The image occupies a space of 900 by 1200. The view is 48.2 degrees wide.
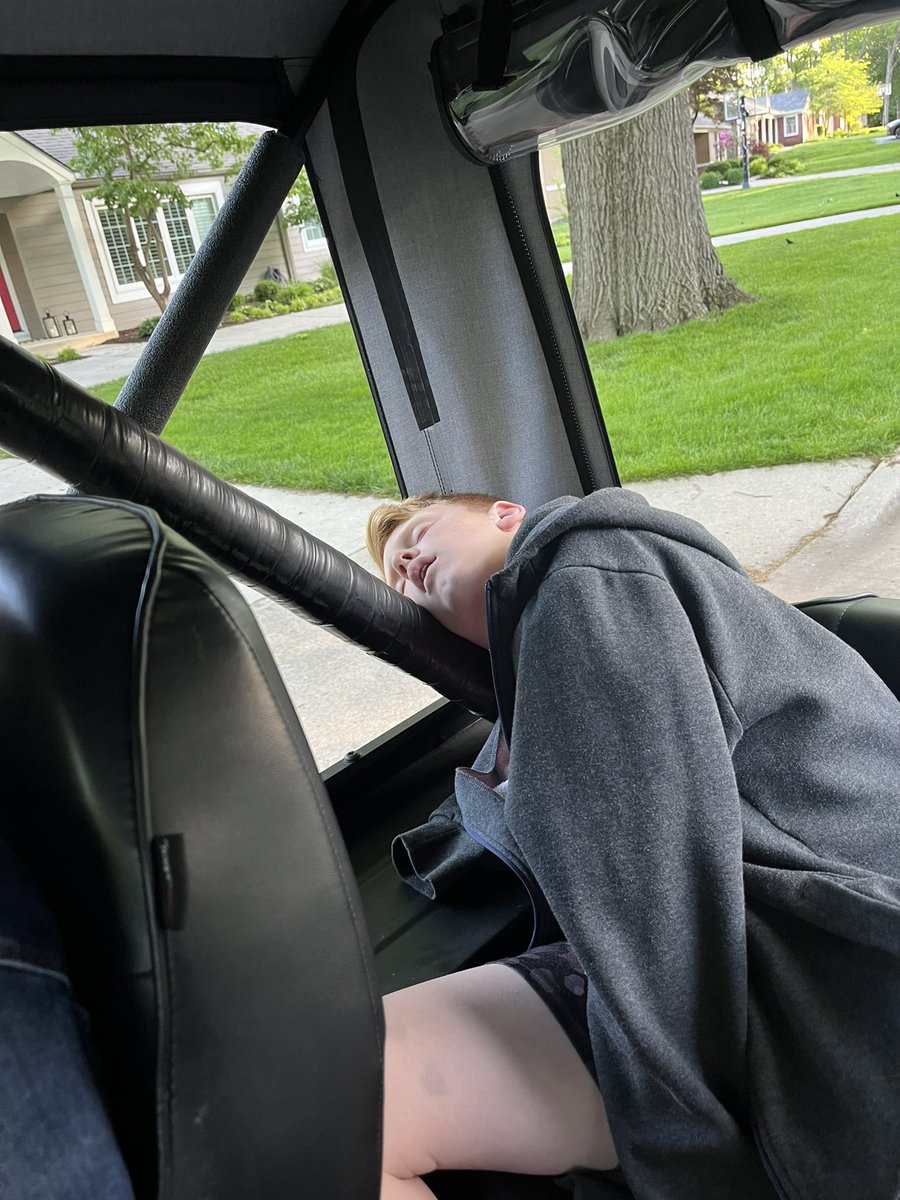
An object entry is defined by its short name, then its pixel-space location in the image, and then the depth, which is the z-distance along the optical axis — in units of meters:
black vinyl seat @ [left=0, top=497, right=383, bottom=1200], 0.60
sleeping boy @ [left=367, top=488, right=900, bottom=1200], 1.03
